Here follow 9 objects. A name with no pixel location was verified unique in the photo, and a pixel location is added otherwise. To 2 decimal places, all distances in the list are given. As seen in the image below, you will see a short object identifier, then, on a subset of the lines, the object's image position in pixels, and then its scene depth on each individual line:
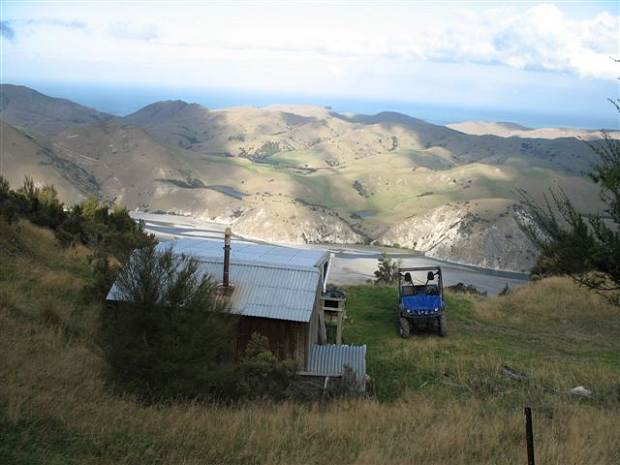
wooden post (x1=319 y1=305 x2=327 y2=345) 17.10
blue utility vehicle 19.70
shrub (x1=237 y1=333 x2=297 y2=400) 11.20
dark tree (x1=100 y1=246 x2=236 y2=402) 9.86
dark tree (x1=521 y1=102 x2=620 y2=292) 10.76
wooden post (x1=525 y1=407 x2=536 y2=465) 6.07
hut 14.04
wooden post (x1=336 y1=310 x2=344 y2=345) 17.39
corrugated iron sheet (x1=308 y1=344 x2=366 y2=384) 14.30
